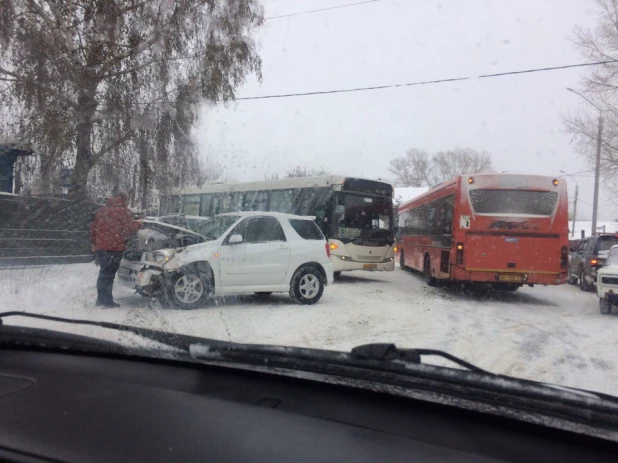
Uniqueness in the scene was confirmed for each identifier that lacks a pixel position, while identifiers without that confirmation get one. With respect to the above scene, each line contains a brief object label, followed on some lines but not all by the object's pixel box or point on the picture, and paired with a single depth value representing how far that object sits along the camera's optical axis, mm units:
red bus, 11086
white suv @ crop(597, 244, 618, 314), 9430
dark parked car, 14922
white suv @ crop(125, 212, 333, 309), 5516
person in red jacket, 5400
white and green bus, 6668
